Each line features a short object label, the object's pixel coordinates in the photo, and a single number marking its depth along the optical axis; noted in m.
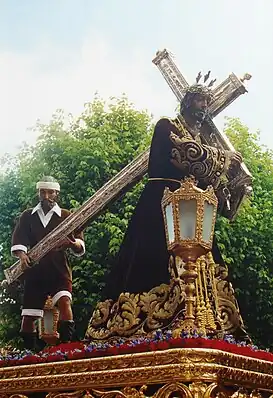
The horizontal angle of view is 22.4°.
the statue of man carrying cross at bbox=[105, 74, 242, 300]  7.57
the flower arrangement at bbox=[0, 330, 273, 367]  5.08
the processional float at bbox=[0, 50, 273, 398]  4.96
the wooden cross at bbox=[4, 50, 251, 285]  9.29
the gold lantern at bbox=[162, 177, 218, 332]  5.87
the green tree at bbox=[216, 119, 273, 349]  16.92
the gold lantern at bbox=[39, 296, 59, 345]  8.51
